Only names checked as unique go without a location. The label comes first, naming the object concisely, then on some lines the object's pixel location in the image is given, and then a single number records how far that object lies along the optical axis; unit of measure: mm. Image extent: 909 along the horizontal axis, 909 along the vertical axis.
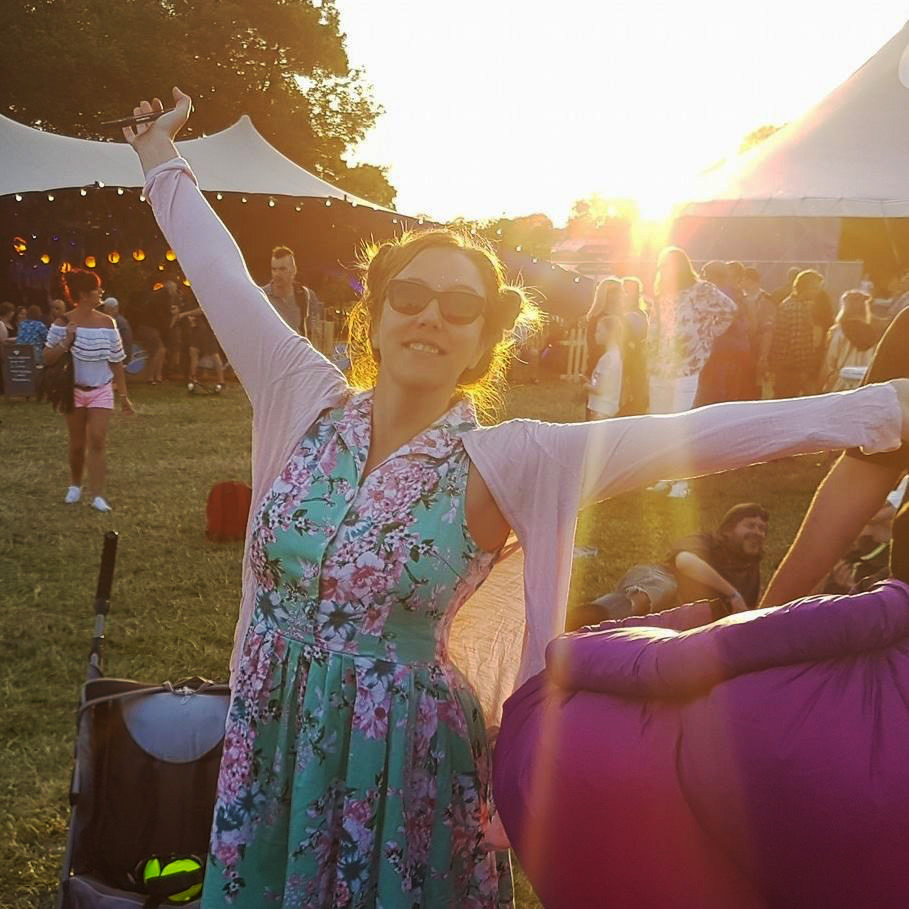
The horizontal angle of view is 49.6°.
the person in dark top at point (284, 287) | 8297
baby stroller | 2670
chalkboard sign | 14094
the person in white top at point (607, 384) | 8680
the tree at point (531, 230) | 49812
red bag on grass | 7523
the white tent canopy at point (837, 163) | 12273
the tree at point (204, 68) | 28719
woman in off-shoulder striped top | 7902
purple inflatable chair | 1104
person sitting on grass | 5137
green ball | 2666
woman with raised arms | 1976
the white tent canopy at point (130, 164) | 18516
